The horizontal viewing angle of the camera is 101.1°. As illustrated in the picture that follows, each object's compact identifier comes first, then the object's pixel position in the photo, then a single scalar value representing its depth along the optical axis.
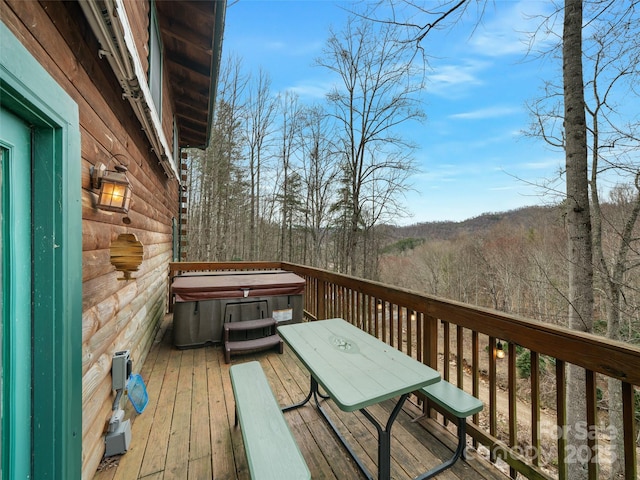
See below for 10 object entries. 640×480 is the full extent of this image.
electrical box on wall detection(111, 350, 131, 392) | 1.90
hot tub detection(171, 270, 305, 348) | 3.51
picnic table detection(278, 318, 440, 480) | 1.40
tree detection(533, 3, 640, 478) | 4.48
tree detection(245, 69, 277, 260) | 12.18
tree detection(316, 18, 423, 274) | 8.16
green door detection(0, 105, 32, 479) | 0.96
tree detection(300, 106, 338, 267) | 11.84
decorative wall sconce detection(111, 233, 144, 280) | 1.89
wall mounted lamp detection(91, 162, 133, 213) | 1.59
